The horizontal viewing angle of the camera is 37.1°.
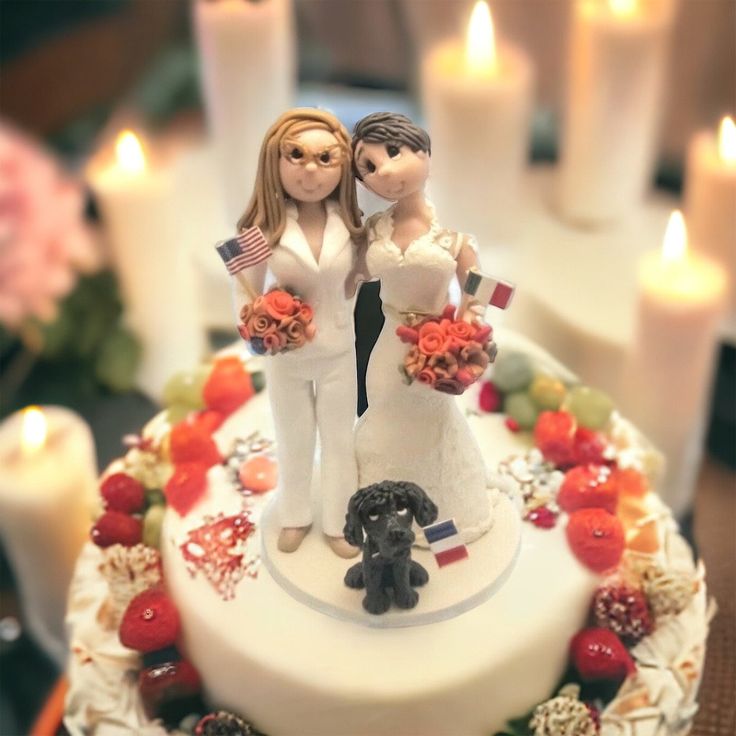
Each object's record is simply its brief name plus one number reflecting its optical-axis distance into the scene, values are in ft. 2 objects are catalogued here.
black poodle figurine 2.91
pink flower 4.43
